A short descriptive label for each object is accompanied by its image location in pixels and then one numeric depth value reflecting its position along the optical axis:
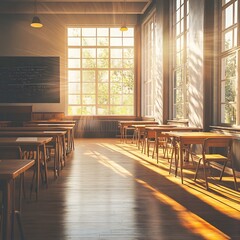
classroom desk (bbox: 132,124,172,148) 8.71
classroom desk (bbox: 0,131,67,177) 5.11
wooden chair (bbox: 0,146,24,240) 2.87
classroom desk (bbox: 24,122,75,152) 7.54
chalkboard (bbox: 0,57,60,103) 13.53
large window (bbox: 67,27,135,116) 13.77
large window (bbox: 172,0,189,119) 8.42
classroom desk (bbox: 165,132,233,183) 4.81
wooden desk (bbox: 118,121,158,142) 10.08
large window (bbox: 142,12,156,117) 11.84
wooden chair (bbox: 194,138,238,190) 4.39
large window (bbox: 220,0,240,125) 5.66
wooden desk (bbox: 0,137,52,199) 3.88
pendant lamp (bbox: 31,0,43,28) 10.04
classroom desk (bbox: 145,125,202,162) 6.61
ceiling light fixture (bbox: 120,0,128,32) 10.48
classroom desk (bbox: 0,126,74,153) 6.14
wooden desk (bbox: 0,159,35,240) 1.91
